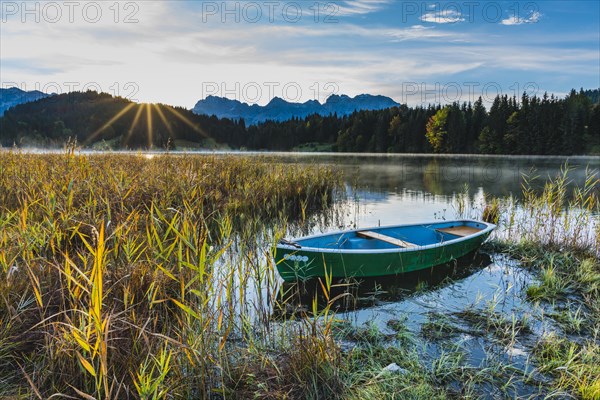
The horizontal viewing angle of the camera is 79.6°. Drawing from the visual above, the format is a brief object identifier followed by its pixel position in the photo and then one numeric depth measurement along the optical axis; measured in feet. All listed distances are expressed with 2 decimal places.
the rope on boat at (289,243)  19.62
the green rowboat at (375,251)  20.26
